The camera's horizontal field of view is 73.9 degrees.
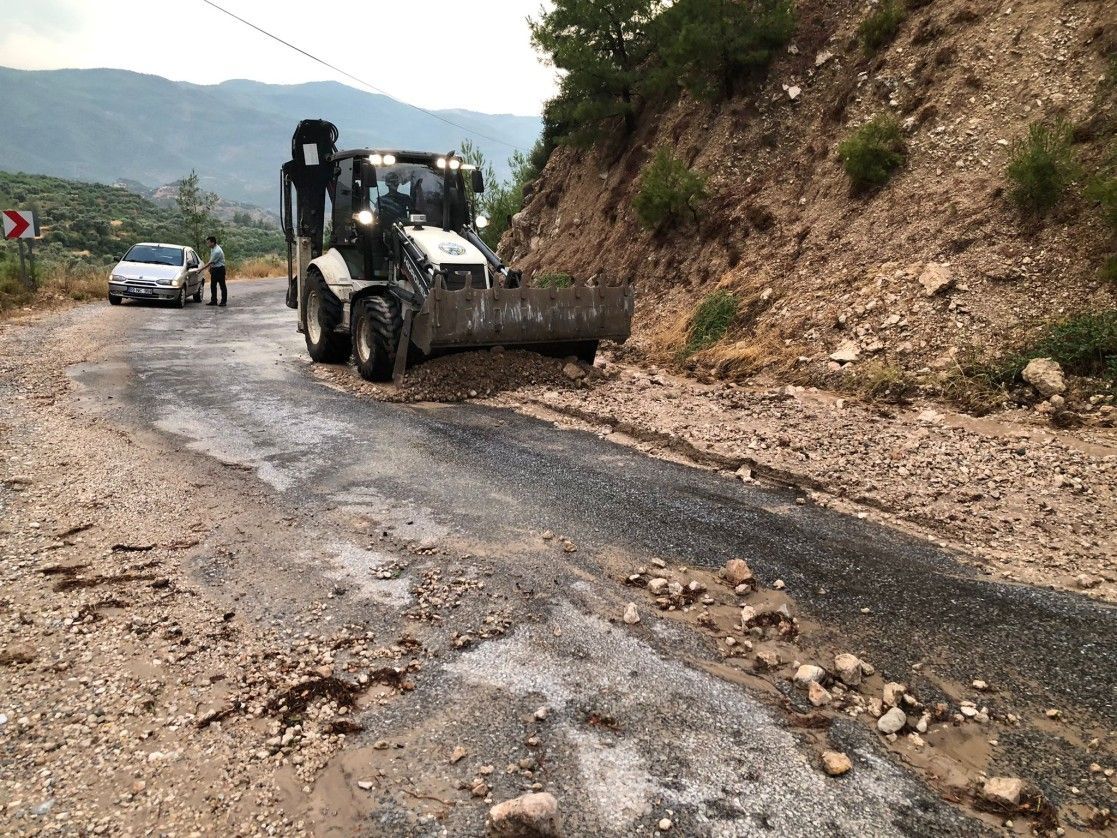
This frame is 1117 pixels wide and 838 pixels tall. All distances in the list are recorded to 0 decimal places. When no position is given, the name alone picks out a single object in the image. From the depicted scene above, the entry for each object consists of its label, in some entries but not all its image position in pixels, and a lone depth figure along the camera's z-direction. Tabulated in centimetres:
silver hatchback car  1838
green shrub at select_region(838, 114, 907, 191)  1104
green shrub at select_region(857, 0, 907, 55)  1266
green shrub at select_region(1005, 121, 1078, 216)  876
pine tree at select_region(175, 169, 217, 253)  3362
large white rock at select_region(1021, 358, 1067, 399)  724
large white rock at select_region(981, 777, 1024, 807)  261
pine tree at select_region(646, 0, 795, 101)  1400
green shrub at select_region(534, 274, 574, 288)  1576
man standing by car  1972
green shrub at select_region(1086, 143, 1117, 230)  796
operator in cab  1034
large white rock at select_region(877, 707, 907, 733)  301
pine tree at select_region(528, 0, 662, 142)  1633
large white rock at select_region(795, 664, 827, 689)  329
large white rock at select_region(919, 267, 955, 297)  899
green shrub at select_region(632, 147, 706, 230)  1362
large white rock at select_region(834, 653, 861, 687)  331
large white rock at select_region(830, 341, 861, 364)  899
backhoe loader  898
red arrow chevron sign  1781
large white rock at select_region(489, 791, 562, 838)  238
